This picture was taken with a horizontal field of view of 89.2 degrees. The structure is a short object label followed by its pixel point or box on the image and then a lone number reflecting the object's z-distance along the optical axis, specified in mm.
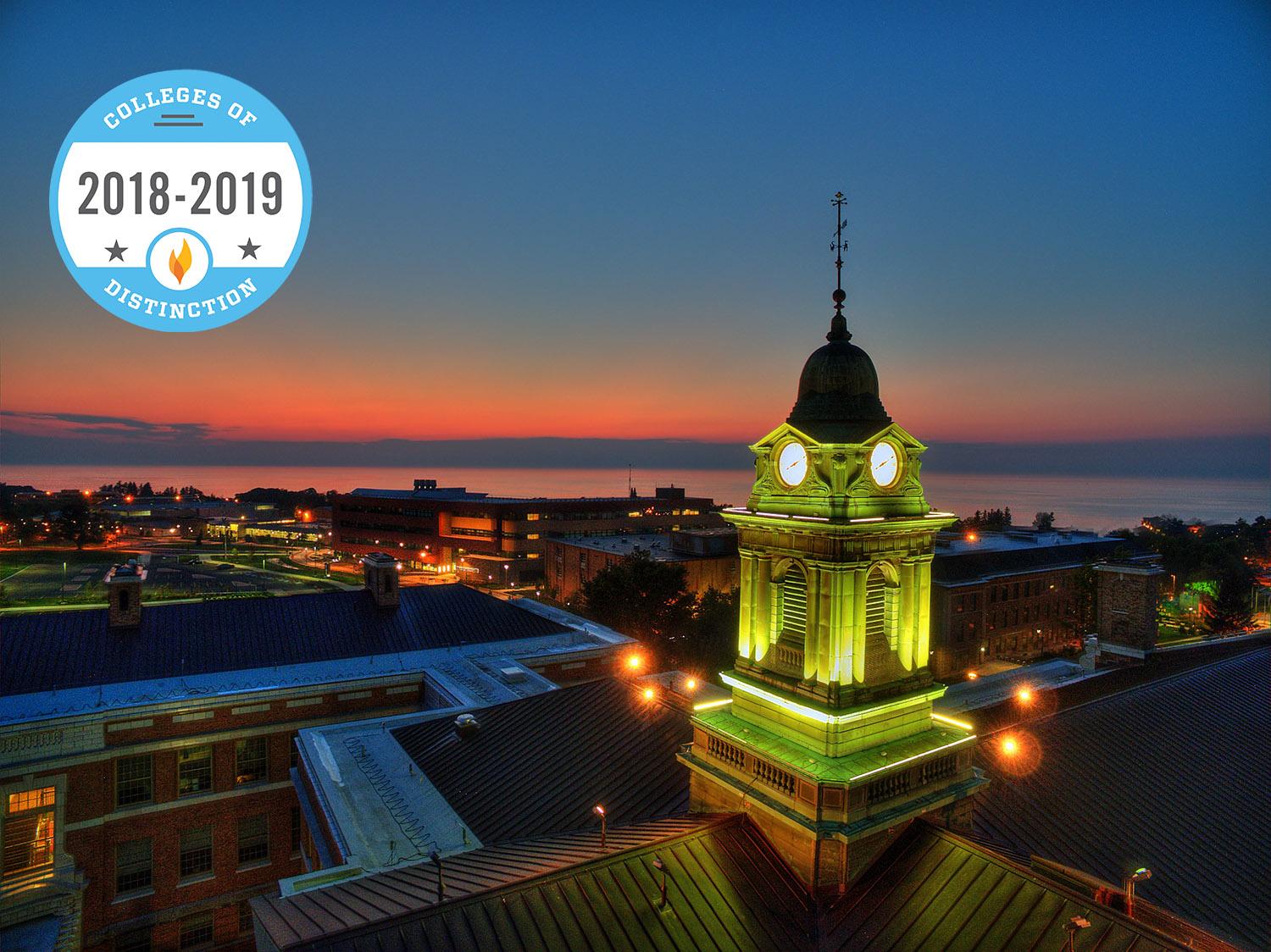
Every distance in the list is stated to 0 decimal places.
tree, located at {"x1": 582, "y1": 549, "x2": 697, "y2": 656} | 57062
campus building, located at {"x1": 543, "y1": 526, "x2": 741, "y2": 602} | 81750
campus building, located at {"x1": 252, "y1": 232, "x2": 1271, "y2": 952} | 9977
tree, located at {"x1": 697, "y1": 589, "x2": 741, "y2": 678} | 50875
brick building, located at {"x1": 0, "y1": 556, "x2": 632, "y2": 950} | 23031
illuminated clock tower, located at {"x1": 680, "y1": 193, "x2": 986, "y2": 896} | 11734
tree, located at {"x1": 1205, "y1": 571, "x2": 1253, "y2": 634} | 65250
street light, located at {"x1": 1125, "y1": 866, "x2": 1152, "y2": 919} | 9717
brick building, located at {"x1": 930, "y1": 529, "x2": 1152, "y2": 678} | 62156
